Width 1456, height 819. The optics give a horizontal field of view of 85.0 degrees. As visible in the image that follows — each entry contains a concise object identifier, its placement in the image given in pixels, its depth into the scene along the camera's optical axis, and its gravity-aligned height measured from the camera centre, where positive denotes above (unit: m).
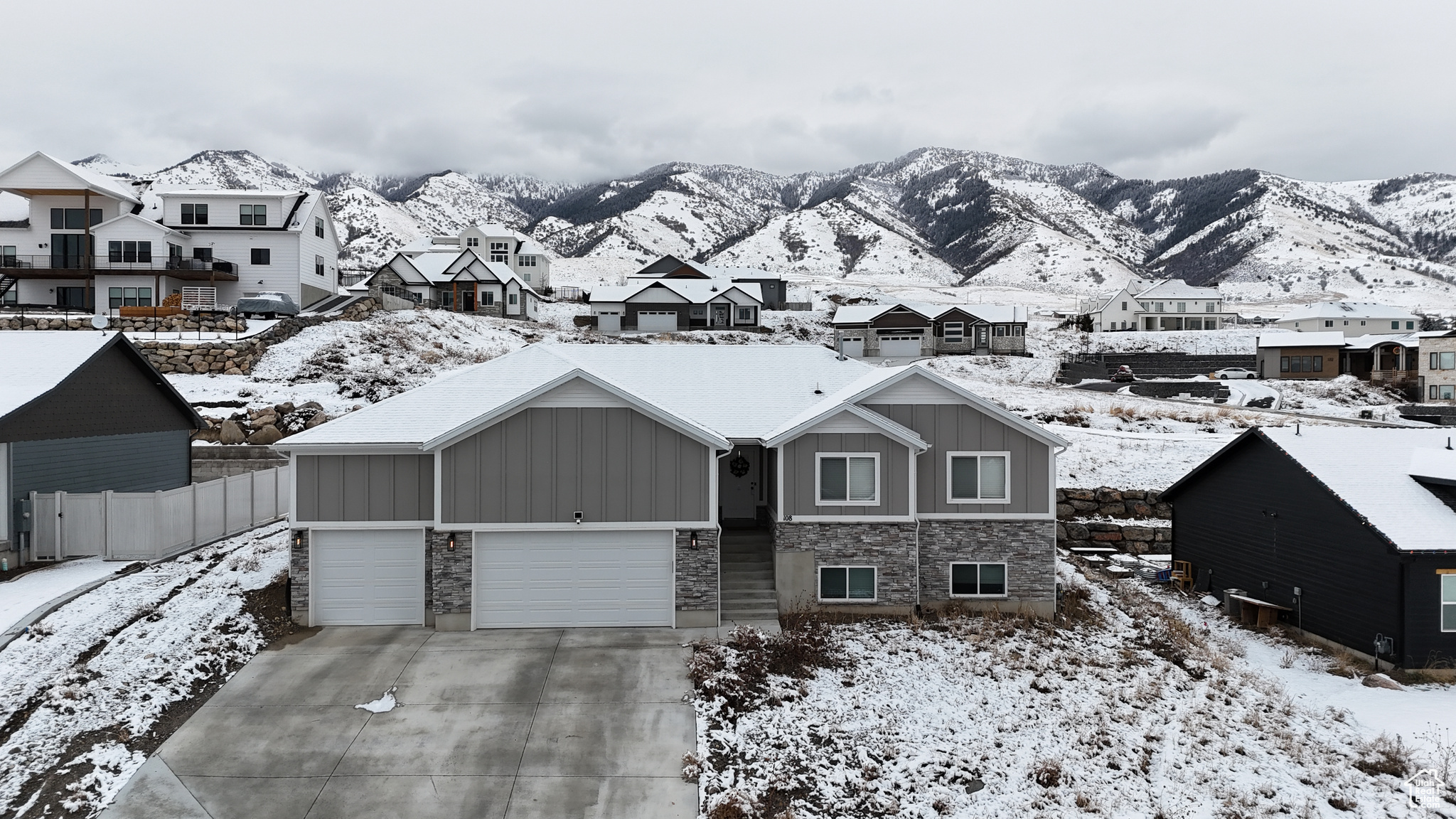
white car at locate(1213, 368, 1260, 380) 62.44 +2.85
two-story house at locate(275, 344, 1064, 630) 16.38 -2.06
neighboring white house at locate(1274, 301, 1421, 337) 82.56 +9.41
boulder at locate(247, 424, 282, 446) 30.44 -0.93
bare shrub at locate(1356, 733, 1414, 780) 11.87 -5.34
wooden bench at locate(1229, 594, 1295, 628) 18.56 -4.81
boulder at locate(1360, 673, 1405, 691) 14.79 -5.12
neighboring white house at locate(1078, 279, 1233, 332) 89.44 +11.46
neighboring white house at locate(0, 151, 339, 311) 47.34 +10.51
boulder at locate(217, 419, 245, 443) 30.44 -0.82
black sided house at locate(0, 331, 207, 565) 17.81 -0.21
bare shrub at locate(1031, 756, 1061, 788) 11.37 -5.26
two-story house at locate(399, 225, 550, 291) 100.50 +20.48
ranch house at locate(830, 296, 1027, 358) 68.56 +7.31
